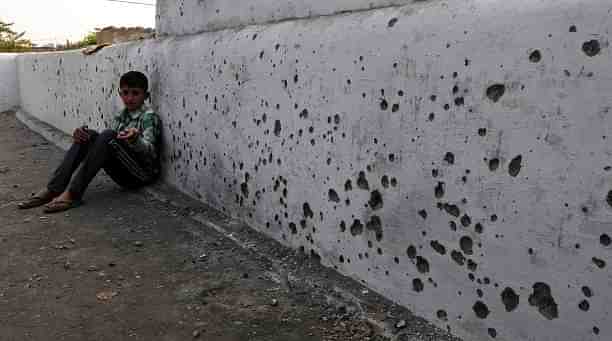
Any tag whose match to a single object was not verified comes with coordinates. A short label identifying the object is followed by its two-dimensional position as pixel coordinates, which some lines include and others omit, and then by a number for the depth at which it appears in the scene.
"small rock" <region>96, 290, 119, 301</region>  2.23
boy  3.46
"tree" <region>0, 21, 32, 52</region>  16.19
